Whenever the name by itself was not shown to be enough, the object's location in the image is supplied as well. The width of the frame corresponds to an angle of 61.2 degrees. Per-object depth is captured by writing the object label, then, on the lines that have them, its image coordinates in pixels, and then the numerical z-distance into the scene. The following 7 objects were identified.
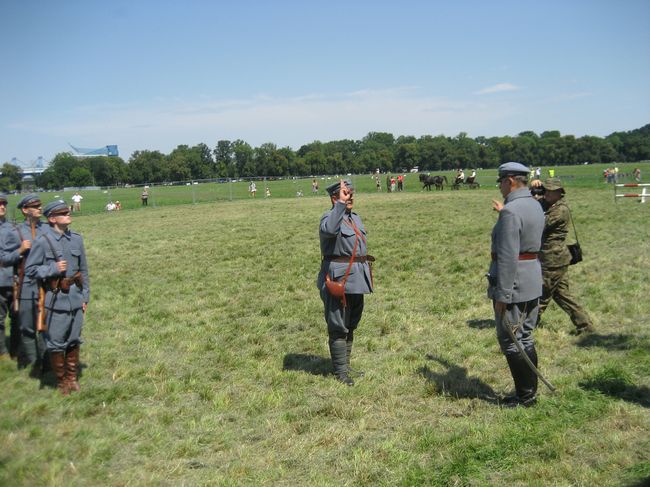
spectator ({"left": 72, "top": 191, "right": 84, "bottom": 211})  35.99
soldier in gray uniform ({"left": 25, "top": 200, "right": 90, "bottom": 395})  5.92
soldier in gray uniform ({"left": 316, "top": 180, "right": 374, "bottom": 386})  6.10
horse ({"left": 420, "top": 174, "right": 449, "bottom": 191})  41.88
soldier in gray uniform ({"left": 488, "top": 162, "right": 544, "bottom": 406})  5.00
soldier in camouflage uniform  7.21
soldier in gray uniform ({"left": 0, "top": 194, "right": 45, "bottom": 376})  6.82
